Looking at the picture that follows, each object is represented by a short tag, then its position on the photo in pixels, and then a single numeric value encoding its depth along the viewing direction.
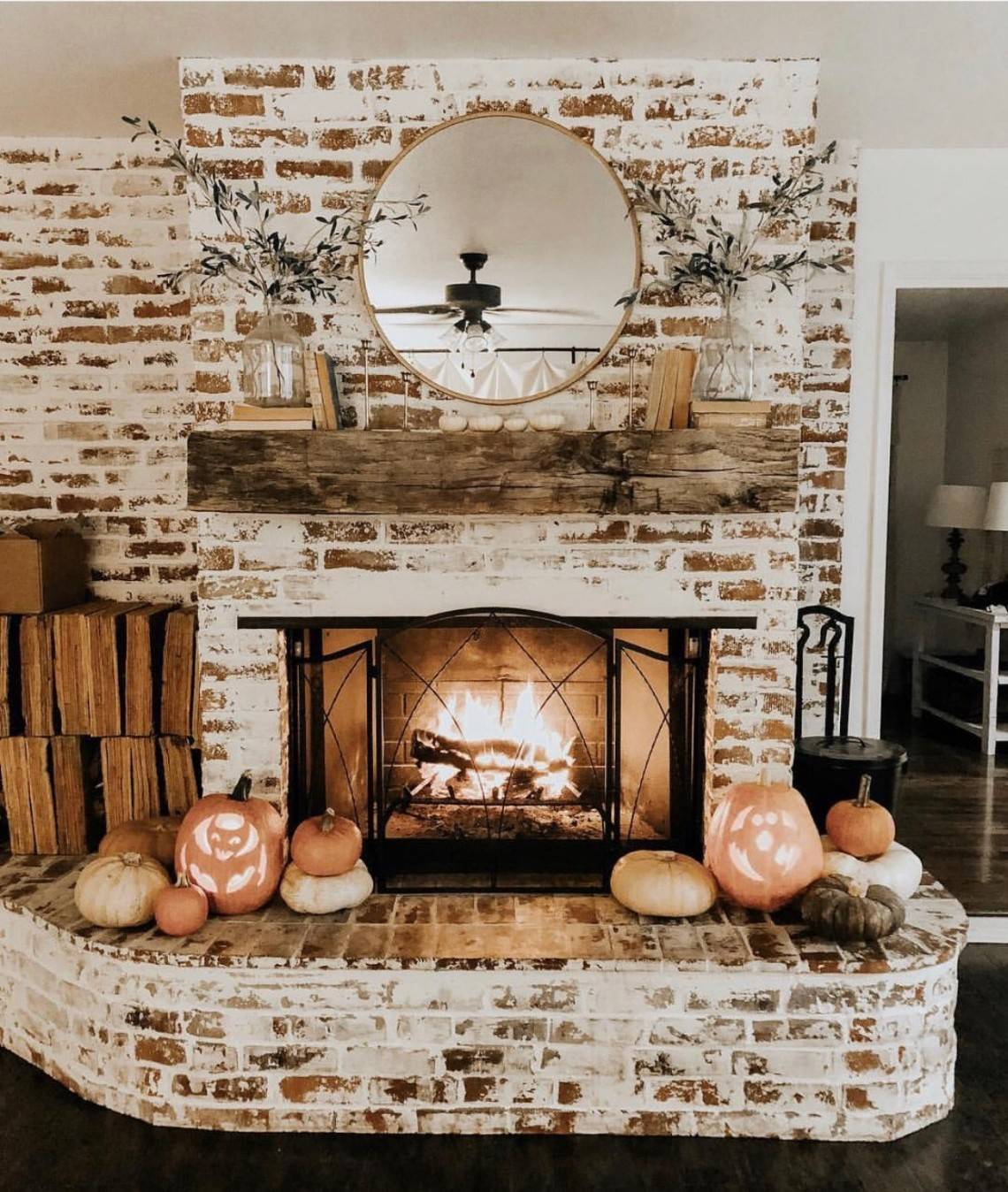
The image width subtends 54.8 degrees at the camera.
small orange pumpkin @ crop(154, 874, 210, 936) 2.20
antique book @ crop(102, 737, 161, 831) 2.80
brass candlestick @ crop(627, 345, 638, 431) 2.46
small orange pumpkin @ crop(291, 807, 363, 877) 2.35
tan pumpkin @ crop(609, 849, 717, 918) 2.30
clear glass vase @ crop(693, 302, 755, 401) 2.33
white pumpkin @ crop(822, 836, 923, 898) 2.37
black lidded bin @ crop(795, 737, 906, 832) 2.81
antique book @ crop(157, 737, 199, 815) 2.81
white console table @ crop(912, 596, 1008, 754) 4.66
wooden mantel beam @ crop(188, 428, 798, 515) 2.29
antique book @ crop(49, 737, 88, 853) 2.80
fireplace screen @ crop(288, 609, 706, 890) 2.65
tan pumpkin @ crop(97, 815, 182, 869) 2.53
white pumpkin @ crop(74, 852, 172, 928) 2.25
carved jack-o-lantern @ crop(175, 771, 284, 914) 2.30
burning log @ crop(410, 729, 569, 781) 2.80
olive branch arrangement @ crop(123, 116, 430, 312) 2.39
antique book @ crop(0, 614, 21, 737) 2.78
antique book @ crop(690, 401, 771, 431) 2.32
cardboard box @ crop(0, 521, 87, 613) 2.78
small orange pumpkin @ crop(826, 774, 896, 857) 2.44
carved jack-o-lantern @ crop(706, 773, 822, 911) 2.29
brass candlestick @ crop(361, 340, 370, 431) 2.47
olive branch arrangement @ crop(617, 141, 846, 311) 2.38
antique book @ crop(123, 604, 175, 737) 2.76
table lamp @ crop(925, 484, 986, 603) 5.18
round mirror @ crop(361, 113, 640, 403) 2.40
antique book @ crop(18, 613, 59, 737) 2.77
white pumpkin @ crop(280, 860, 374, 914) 2.32
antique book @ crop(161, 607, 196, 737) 2.79
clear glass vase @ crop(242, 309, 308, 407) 2.34
